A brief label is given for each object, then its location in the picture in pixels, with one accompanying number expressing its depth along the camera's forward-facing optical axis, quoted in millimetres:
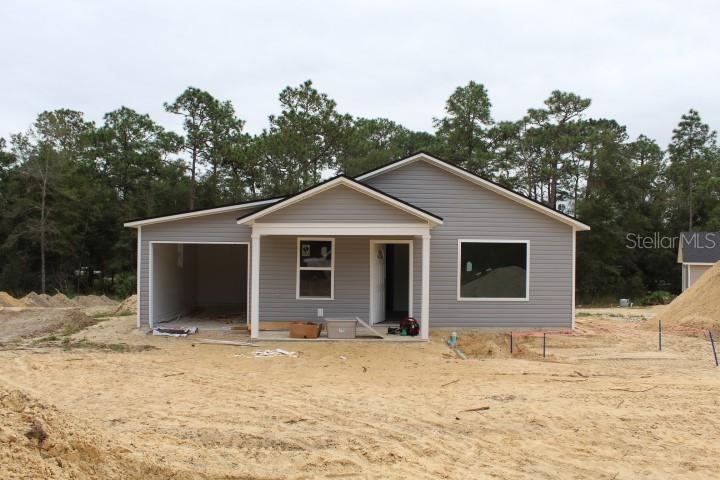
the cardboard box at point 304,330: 12516
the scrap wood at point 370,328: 12492
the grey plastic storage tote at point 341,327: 12523
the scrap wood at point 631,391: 8352
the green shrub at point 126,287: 31656
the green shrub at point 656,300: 29422
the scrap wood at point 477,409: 7102
